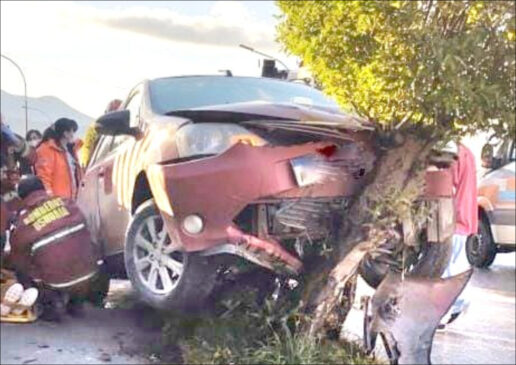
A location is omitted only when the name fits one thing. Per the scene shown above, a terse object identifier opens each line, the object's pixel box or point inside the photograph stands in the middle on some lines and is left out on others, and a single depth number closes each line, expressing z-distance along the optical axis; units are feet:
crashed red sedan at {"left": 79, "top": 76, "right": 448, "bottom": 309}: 13.50
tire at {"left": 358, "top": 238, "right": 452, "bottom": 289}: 15.29
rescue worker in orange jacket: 23.36
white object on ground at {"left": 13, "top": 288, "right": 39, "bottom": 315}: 15.35
